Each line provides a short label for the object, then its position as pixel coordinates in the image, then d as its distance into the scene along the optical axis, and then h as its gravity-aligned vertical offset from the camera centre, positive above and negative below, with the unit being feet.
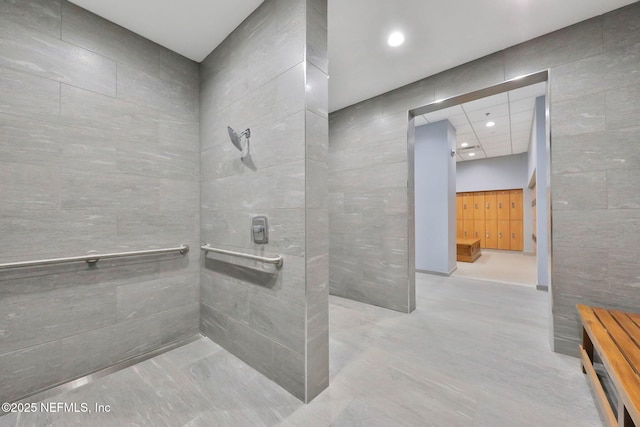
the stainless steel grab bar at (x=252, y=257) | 5.56 -1.05
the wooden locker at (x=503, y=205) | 25.98 +0.73
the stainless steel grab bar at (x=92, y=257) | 5.12 -1.02
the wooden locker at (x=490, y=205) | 26.68 +0.76
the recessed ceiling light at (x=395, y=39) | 7.20 +5.31
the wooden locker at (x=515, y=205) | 25.23 +0.69
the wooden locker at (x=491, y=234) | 26.96 -2.50
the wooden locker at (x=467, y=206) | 28.12 +0.70
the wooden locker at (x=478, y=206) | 27.44 +0.66
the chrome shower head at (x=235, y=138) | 6.31 +2.02
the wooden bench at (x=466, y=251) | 20.72 -3.35
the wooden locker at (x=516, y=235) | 25.50 -2.52
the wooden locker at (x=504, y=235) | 26.22 -2.55
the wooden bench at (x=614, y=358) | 3.50 -2.51
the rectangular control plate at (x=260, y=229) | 5.93 -0.37
